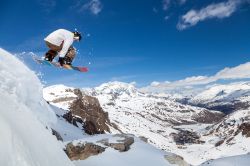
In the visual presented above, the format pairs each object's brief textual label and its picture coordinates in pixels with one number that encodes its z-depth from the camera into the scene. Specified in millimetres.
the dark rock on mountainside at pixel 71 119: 49970
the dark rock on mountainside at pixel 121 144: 16443
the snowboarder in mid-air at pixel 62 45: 8751
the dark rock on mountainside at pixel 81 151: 14651
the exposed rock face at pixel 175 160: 16580
